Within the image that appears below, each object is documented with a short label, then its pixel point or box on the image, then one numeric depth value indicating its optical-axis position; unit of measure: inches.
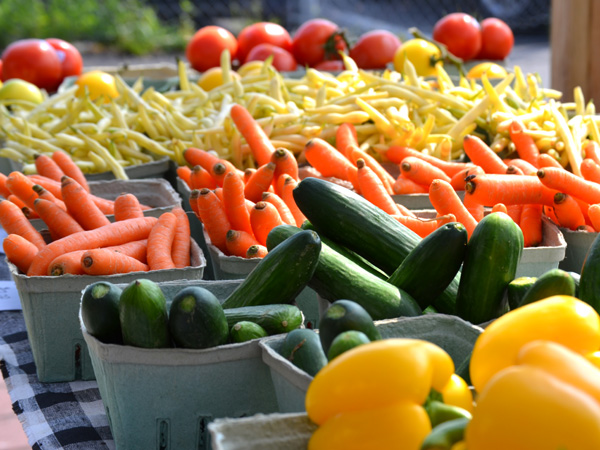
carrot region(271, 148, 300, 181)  77.9
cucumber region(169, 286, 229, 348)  45.6
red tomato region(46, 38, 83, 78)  160.9
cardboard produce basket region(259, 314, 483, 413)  45.7
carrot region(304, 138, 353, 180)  87.5
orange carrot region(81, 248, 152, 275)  61.9
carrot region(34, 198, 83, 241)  74.6
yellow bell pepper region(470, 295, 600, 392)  35.0
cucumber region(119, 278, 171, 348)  45.7
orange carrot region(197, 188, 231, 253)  71.5
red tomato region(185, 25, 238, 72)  161.8
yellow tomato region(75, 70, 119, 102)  137.7
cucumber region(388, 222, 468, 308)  53.5
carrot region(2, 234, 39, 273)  67.1
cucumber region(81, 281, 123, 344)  47.8
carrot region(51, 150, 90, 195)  90.2
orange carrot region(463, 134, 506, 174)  85.6
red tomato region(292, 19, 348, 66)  159.8
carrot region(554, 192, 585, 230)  73.2
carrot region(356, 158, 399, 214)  74.9
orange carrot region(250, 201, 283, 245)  67.3
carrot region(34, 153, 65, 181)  92.0
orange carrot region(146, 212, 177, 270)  66.7
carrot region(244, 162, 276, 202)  77.2
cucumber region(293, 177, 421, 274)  59.6
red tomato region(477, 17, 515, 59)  159.5
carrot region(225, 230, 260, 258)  67.7
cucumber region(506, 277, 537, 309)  51.1
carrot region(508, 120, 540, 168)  90.9
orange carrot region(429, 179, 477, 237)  69.4
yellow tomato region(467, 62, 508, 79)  134.4
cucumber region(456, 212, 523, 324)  52.6
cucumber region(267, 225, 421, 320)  52.3
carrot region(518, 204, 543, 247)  72.0
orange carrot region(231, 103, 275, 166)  93.8
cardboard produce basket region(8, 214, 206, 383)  62.1
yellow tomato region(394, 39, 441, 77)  139.1
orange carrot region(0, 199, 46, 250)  73.4
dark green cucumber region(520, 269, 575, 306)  46.6
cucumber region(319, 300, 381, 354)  41.1
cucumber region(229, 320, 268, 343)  48.3
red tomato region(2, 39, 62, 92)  154.3
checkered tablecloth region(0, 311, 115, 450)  53.9
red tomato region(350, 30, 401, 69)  154.3
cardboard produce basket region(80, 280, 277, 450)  46.9
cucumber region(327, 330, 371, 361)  38.0
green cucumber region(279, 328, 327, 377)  43.9
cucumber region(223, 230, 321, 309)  52.4
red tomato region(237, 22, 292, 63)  165.0
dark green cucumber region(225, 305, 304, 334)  50.2
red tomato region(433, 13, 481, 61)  157.6
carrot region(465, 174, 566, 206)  72.1
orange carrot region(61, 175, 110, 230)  76.2
